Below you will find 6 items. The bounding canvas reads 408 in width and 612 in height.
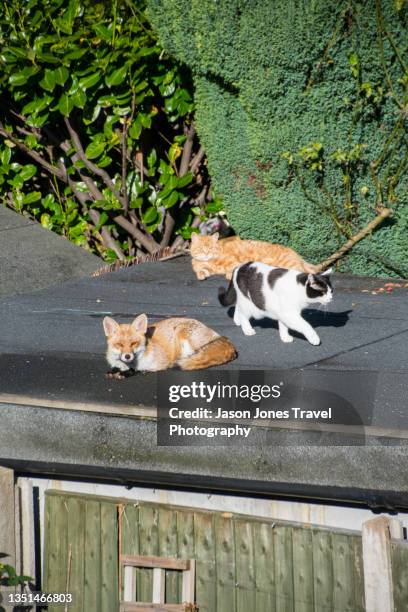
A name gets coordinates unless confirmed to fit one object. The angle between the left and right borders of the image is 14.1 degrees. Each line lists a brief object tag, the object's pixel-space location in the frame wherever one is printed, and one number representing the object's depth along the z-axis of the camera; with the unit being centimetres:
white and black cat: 986
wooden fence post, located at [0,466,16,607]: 1006
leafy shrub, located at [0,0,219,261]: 1546
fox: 942
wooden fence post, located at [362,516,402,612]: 846
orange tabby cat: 1319
